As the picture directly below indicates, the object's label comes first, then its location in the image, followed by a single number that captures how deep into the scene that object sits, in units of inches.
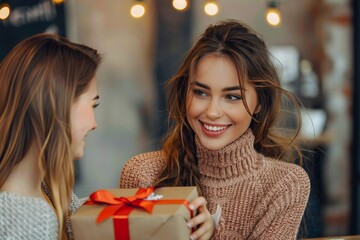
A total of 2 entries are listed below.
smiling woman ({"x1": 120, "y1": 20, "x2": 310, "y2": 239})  74.2
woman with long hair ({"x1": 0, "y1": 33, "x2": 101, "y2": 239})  59.3
